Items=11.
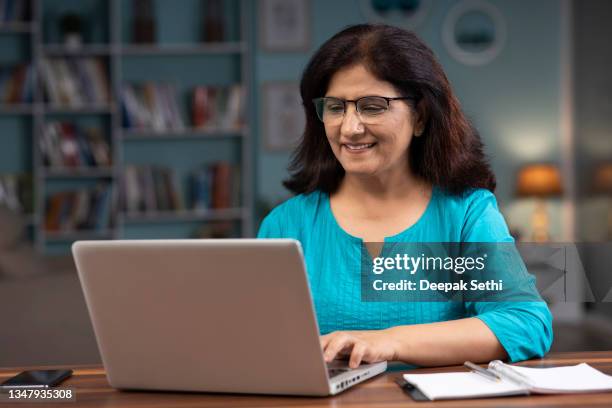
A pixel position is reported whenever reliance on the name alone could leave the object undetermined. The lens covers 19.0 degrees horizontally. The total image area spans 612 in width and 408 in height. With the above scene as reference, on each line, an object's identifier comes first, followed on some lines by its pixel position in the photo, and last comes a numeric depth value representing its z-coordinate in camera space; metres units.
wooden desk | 2.88
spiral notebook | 2.91
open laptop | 2.86
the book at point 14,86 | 8.50
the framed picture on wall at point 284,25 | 9.00
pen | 2.97
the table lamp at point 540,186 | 8.80
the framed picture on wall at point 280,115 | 9.04
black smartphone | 3.02
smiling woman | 3.42
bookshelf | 8.56
